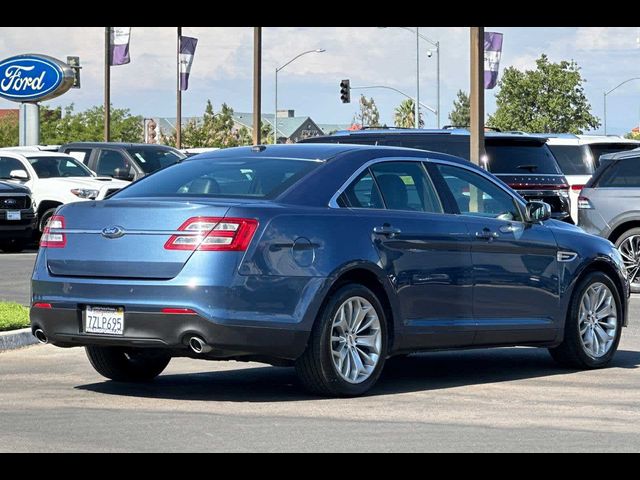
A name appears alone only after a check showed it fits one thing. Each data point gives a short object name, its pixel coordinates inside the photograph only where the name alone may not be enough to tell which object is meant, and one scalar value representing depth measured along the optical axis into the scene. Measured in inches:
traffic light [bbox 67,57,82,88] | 2104.0
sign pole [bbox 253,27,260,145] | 1364.4
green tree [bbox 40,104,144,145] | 3346.5
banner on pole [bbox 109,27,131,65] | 2023.9
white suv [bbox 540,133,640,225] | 1037.2
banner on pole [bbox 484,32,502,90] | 1641.2
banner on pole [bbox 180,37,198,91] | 2086.6
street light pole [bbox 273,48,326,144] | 2773.1
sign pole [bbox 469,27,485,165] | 866.8
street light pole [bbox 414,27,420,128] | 2624.8
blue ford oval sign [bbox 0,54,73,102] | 1622.8
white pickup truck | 1071.0
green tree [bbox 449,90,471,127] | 5885.8
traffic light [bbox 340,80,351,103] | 2492.6
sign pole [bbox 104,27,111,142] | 2063.2
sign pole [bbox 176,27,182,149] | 2194.1
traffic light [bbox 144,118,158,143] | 4840.6
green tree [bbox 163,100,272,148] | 4507.9
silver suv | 734.5
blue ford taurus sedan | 341.7
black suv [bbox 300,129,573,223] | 855.1
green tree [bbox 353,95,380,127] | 6476.4
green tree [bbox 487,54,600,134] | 3221.0
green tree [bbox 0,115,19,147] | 3681.1
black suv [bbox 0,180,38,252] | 1021.2
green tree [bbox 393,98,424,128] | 5757.9
